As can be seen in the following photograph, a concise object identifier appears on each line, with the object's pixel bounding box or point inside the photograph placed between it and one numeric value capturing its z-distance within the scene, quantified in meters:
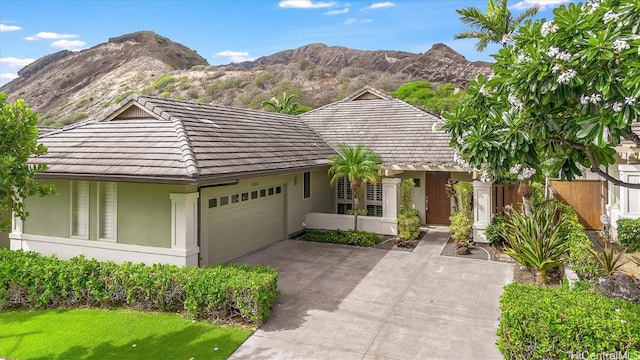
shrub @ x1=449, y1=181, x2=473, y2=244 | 14.45
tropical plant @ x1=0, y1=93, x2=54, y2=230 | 6.83
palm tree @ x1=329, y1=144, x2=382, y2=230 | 15.53
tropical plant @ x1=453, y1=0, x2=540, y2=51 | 17.56
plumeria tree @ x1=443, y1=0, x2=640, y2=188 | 4.84
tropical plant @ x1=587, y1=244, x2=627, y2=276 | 9.07
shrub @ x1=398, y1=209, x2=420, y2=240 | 15.71
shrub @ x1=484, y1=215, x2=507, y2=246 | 14.04
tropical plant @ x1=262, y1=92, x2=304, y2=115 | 36.25
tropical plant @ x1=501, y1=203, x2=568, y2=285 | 10.45
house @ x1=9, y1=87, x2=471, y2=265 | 10.44
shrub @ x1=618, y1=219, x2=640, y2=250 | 12.90
